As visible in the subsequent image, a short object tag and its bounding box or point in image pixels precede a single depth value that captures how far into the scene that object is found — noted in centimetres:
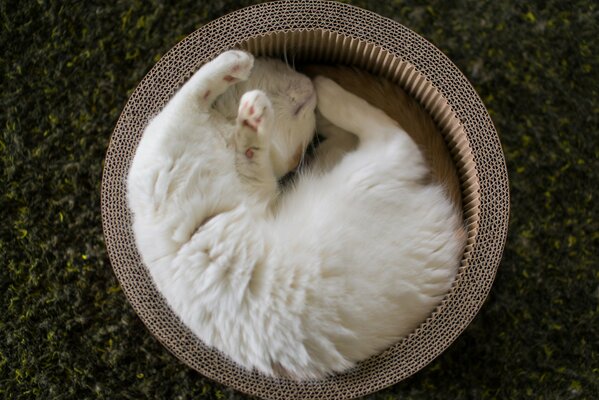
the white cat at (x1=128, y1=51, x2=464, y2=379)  91
